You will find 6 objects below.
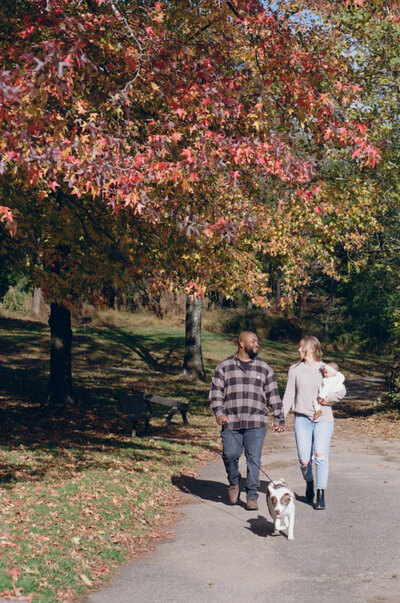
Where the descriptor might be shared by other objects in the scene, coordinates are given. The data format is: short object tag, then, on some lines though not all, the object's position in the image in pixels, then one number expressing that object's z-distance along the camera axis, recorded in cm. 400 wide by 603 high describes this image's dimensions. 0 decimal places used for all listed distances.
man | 863
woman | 873
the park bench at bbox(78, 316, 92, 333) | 3234
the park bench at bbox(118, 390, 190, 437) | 1437
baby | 861
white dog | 731
